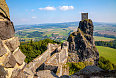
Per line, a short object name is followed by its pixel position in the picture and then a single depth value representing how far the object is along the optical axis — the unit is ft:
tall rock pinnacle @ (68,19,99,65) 104.20
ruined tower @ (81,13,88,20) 118.95
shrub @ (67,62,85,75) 69.78
